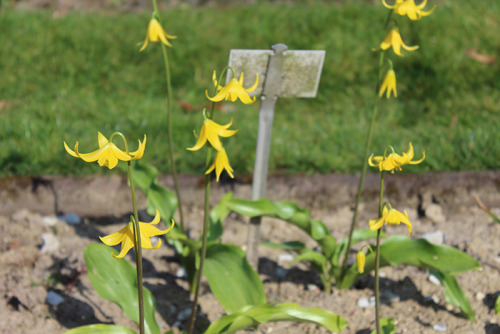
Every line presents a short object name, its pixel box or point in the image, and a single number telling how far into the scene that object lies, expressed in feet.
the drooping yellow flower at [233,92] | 6.42
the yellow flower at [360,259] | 7.32
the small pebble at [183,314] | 9.42
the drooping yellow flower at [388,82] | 8.06
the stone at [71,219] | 11.46
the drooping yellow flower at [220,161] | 6.69
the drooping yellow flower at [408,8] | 7.63
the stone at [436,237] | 10.82
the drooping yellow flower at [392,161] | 6.43
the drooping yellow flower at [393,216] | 6.44
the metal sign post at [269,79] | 8.94
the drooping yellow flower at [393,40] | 8.06
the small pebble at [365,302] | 9.52
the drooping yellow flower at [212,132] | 6.36
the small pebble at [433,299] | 9.48
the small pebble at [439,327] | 8.80
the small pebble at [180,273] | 10.36
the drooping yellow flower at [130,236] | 5.91
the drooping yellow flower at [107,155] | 5.58
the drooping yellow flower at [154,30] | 7.89
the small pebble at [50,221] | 11.33
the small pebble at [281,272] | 10.51
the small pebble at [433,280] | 9.87
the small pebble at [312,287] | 10.07
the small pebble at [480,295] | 9.35
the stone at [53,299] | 9.25
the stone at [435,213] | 11.62
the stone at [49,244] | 10.46
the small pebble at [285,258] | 10.85
